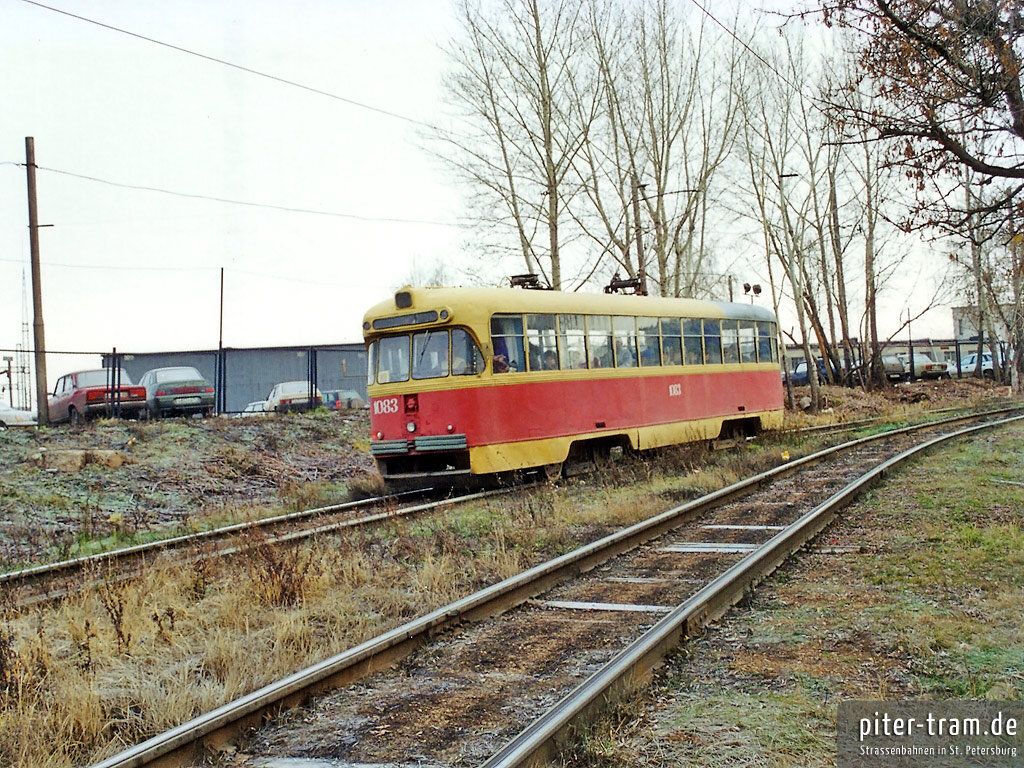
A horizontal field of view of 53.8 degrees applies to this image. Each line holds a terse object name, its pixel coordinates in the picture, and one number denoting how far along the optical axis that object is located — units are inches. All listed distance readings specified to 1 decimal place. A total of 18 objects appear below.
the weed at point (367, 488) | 586.2
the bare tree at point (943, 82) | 347.9
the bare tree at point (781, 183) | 1304.1
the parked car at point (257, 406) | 1322.0
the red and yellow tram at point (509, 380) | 538.9
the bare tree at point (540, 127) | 1147.9
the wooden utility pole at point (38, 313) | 820.6
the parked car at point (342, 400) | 1107.2
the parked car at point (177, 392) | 942.4
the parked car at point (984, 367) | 2048.2
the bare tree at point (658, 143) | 1214.3
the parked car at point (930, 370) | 2047.2
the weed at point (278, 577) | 281.9
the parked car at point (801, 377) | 1886.1
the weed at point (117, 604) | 240.8
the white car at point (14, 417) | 992.2
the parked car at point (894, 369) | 1847.9
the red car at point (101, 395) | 855.1
